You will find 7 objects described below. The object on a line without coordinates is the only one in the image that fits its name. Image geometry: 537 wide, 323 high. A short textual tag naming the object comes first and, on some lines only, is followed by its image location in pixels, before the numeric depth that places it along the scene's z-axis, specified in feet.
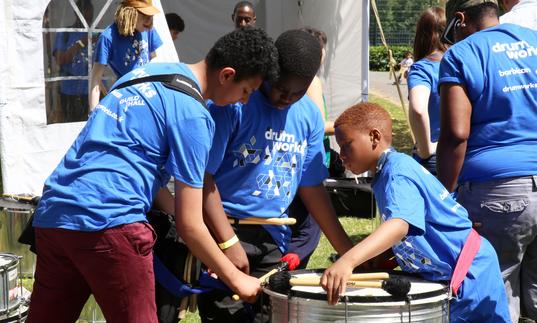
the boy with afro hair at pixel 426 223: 10.86
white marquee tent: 25.66
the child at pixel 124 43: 23.24
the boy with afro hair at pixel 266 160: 11.43
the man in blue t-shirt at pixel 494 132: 13.00
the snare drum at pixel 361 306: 9.56
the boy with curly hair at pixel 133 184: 9.87
